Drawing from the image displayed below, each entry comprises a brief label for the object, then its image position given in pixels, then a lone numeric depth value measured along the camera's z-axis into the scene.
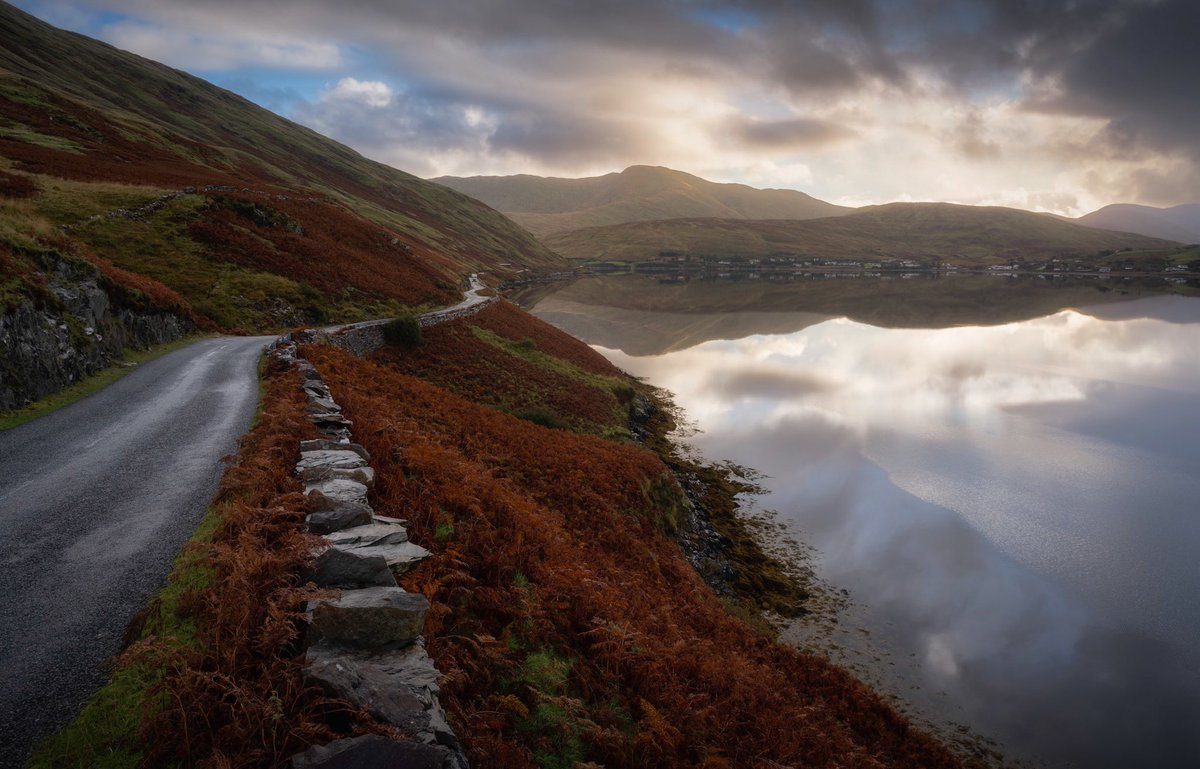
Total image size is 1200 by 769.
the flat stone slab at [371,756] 4.23
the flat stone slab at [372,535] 7.46
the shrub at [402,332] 32.69
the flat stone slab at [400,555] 7.35
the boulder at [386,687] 4.89
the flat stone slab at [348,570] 6.61
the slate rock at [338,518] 7.71
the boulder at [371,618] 5.64
